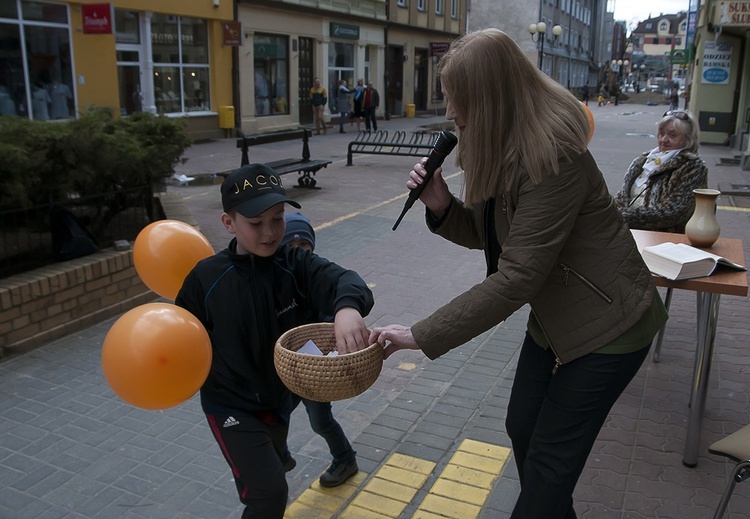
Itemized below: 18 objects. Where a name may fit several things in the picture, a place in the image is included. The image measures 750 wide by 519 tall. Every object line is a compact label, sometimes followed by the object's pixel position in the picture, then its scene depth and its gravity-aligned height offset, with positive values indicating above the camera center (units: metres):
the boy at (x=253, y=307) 2.42 -0.74
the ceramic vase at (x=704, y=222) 3.77 -0.64
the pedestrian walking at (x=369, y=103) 23.73 -0.07
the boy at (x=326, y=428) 3.18 -1.53
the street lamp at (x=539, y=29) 31.38 +3.43
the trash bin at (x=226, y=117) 20.64 -0.53
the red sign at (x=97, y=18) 15.65 +1.80
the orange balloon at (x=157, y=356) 2.21 -0.83
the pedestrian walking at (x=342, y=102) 24.69 -0.05
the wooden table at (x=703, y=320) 3.16 -1.06
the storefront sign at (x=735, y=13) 15.25 +2.05
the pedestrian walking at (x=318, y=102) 23.02 -0.05
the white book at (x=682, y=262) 3.21 -0.75
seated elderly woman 4.44 -0.48
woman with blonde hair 2.05 -0.48
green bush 5.18 -0.49
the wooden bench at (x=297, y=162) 11.50 -1.10
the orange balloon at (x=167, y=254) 2.83 -0.64
